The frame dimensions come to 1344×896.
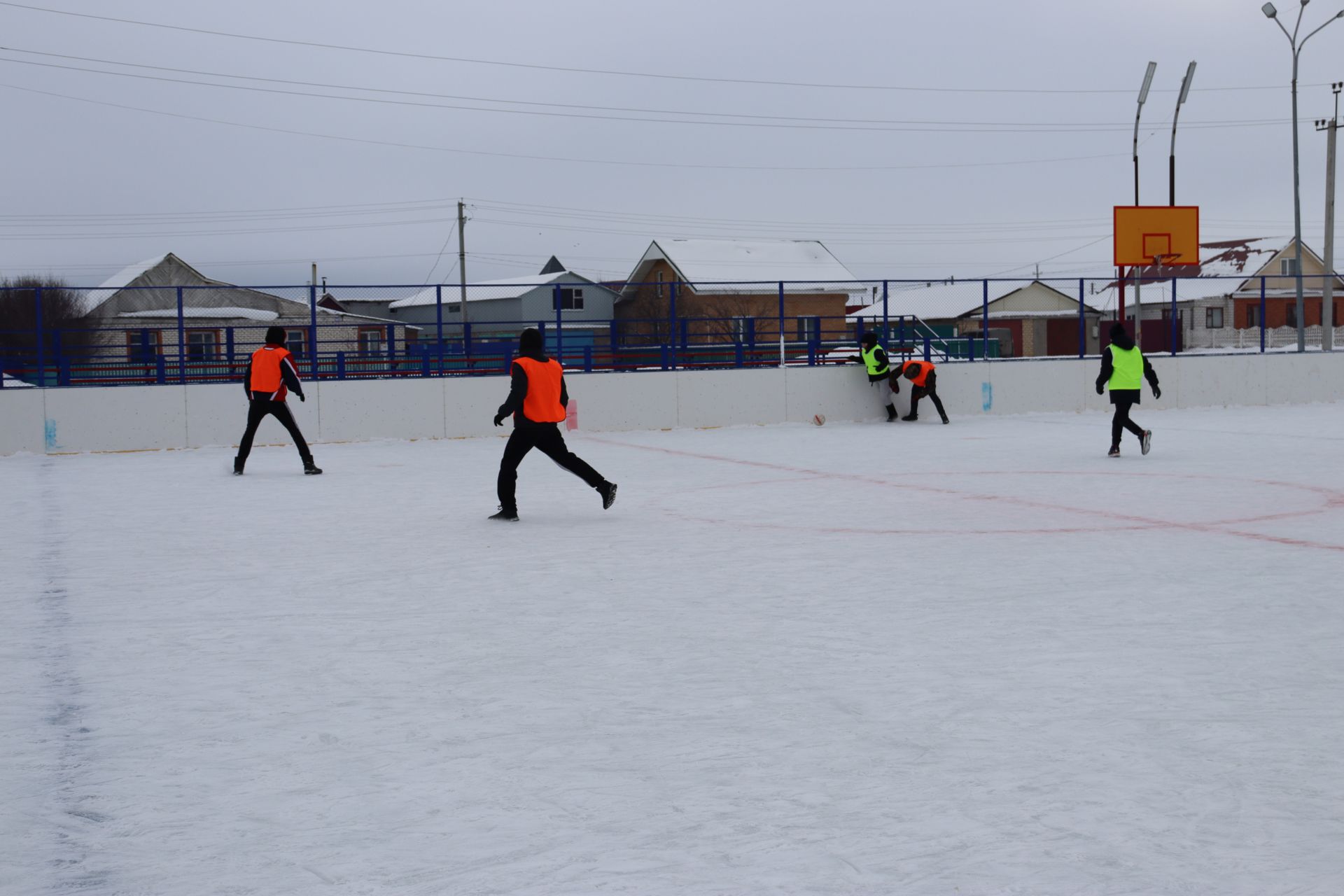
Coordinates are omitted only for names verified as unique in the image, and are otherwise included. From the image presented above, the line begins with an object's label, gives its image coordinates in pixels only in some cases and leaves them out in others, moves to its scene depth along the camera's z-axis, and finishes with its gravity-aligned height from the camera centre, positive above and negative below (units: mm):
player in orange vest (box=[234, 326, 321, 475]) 15258 +55
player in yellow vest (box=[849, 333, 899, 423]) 23312 +195
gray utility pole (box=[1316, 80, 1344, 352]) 29539 +2358
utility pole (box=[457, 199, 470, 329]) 56750 +5739
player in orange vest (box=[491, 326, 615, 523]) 10820 -272
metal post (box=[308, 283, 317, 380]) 20938 +891
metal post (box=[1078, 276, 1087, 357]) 26062 +632
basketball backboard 29641 +2761
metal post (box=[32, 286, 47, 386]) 20984 +835
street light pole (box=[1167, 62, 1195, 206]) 37875 +5058
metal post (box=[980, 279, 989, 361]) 25172 +1069
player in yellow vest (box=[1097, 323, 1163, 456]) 15430 -142
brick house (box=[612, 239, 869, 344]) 26062 +2911
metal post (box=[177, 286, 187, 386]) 21984 +666
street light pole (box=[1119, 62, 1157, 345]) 32719 +6672
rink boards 20359 -389
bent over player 22984 -154
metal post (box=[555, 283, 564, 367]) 24406 +713
